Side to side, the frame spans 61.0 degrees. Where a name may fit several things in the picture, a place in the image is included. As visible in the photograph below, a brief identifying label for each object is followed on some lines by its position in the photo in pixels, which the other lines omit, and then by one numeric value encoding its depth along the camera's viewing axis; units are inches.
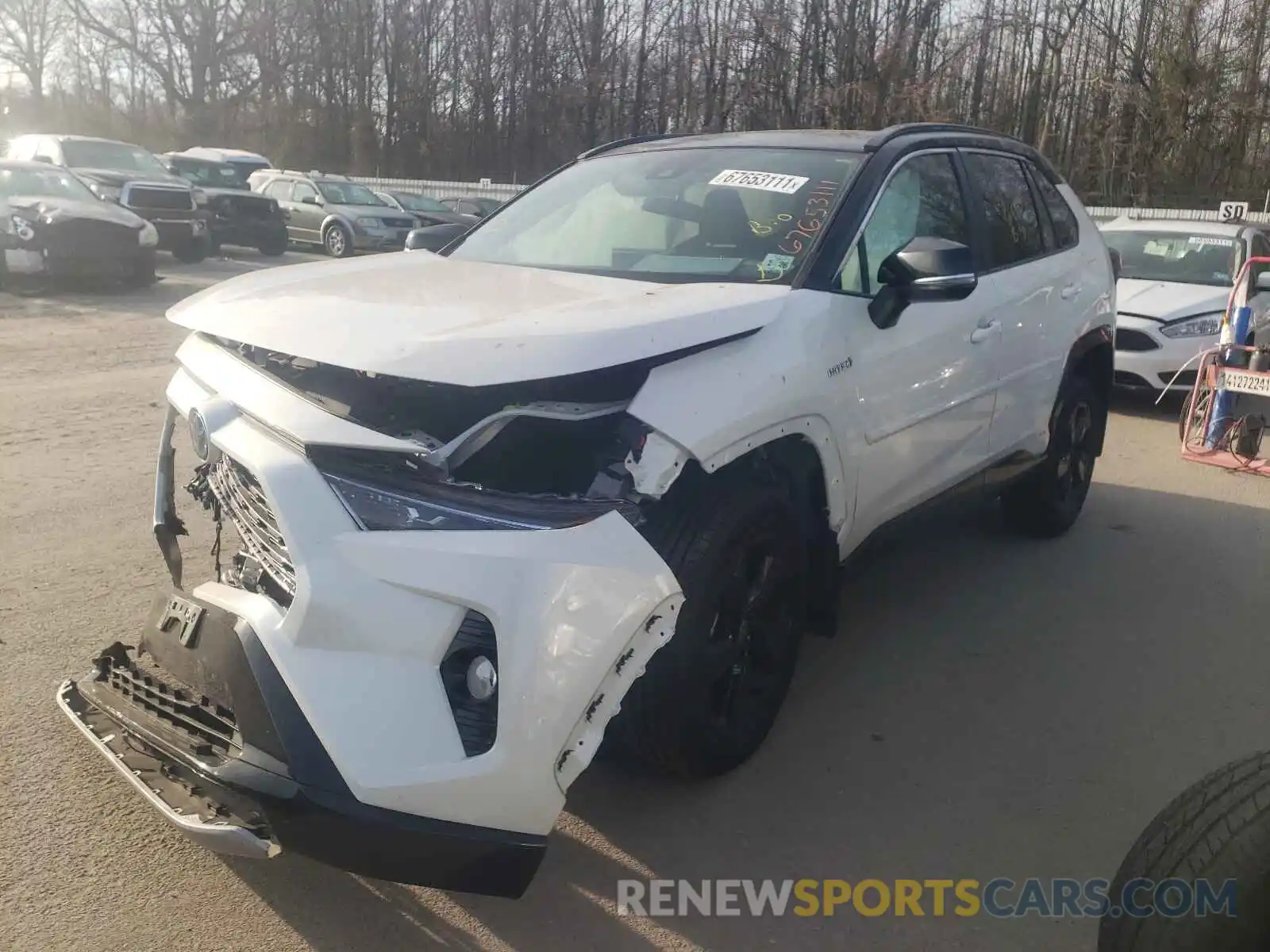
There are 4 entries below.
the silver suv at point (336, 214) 789.9
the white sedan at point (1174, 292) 351.3
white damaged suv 84.5
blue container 289.6
